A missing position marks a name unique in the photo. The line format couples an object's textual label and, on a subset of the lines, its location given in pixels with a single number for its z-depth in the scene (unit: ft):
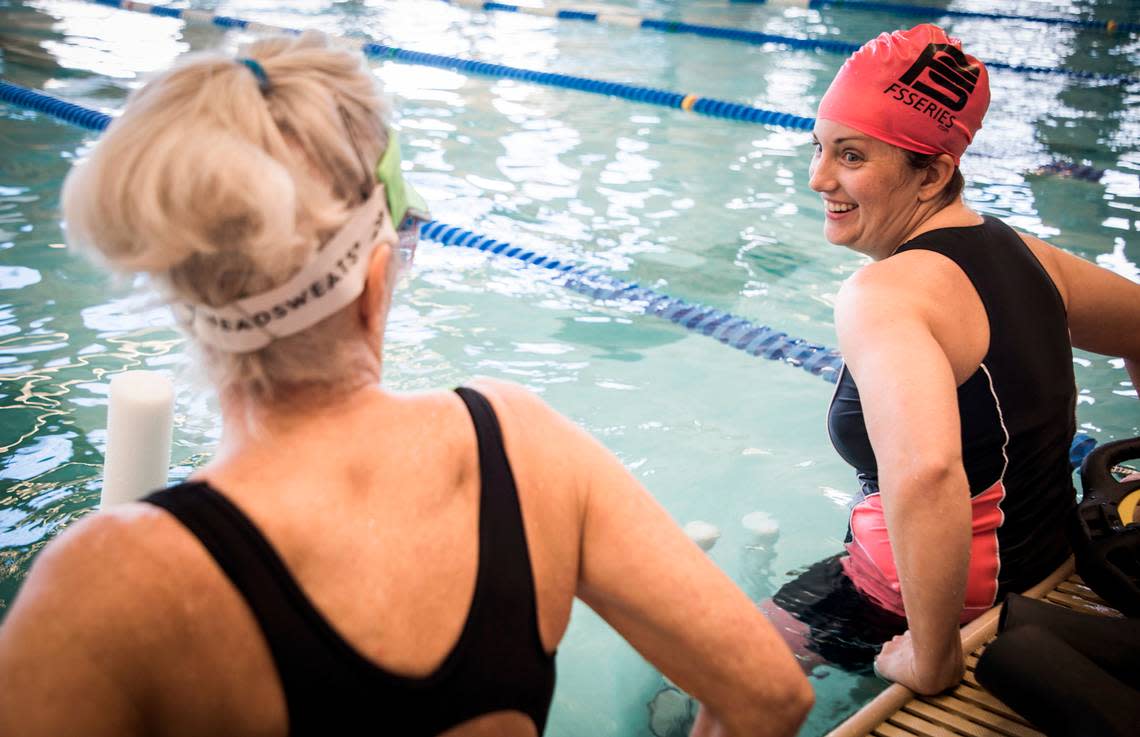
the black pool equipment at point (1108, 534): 6.70
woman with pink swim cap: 6.33
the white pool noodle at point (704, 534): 10.88
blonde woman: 3.33
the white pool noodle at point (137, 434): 5.75
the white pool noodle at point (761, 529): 11.58
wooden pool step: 6.38
